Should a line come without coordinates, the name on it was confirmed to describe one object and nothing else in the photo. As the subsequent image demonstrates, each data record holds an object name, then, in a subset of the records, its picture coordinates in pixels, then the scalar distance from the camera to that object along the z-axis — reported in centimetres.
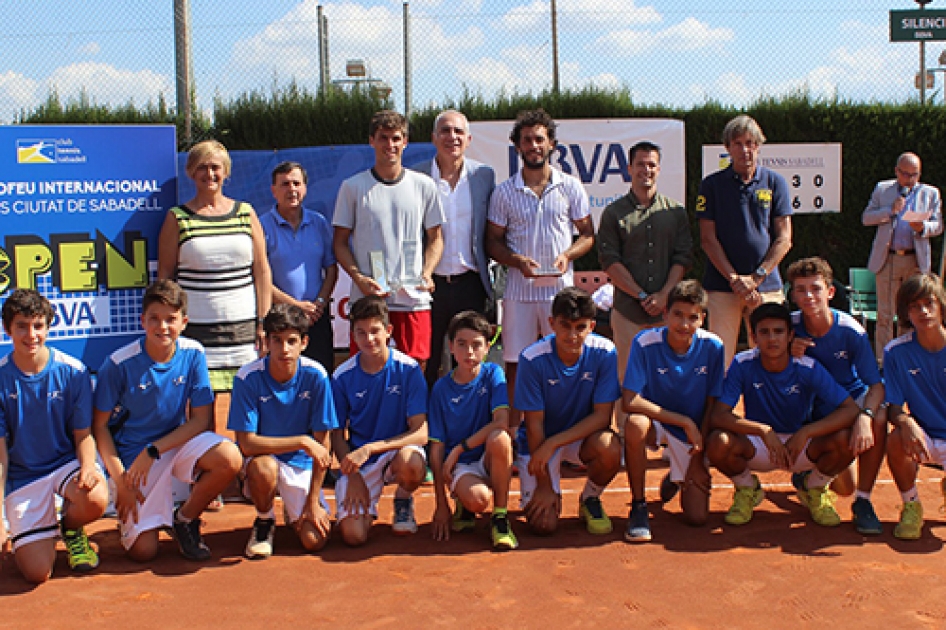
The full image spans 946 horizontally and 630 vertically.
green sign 1140
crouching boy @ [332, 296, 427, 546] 429
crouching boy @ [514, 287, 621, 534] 429
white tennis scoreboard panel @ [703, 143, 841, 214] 1000
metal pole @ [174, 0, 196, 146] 836
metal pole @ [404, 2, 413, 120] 990
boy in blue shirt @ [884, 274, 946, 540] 421
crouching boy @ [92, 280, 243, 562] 401
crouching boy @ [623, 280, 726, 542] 437
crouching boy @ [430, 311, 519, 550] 417
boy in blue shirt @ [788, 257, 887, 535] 434
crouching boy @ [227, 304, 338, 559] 410
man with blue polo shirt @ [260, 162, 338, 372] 514
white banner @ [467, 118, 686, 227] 936
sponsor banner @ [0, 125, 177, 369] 496
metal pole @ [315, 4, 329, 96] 977
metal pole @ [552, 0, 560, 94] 1006
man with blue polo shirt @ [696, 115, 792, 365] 533
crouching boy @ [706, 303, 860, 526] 436
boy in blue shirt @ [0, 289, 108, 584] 388
